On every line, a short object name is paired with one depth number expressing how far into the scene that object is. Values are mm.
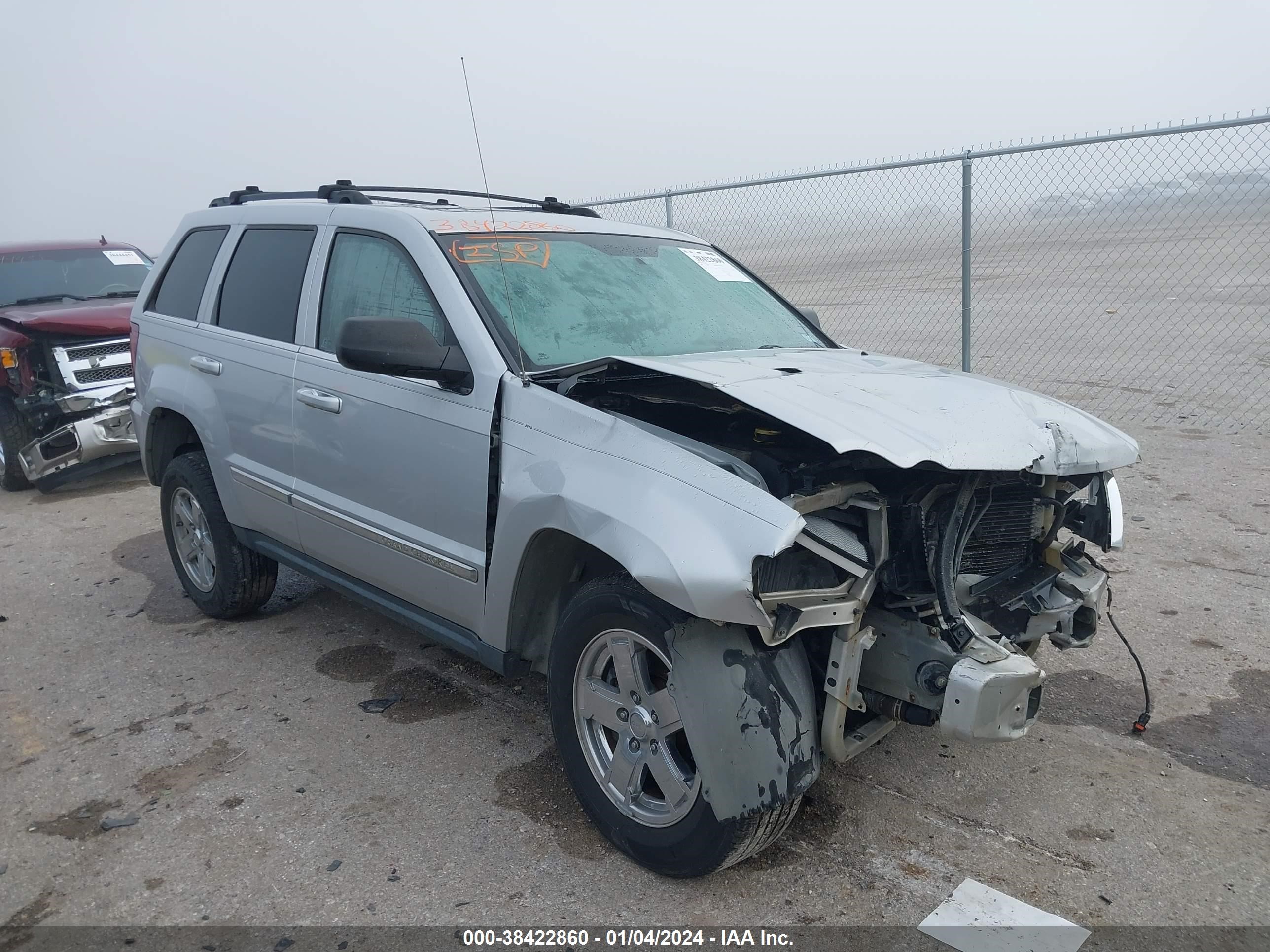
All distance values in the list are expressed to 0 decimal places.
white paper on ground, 2553
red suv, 7648
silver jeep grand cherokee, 2619
